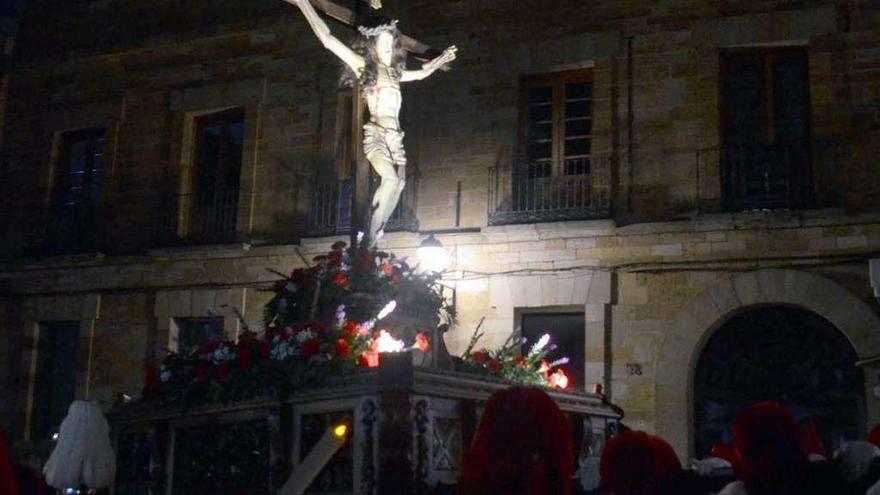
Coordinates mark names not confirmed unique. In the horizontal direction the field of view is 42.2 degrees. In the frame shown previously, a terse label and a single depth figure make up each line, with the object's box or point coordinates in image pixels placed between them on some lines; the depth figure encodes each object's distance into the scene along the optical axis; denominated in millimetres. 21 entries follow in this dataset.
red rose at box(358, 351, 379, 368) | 8141
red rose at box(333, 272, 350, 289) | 9227
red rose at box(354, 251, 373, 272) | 9334
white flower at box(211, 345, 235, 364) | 8297
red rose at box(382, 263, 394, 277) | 9414
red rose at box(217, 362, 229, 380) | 8109
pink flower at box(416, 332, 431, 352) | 9173
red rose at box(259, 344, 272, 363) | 8126
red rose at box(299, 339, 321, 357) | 7902
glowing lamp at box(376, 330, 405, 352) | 8523
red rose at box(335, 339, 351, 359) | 8055
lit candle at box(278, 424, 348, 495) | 6512
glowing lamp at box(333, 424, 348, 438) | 7020
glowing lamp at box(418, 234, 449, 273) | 12797
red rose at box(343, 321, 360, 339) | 8352
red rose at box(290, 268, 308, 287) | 9477
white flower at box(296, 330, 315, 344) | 8115
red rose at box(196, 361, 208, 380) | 8295
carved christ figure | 9953
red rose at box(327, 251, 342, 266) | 9477
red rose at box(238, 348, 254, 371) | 8098
